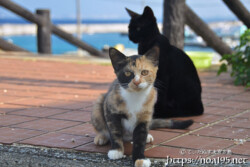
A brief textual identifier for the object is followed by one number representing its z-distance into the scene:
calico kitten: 3.25
